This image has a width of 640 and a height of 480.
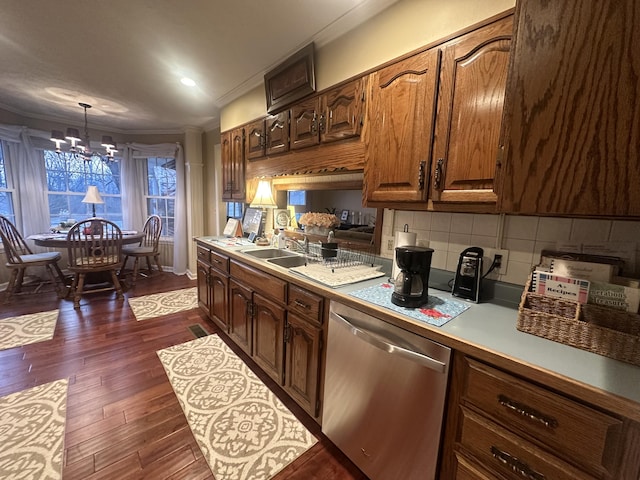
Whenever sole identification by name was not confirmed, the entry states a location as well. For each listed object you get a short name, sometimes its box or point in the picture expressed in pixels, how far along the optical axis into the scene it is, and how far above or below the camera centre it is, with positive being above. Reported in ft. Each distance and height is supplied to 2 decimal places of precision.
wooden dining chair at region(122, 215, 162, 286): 13.33 -2.42
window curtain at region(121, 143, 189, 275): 14.40 +0.55
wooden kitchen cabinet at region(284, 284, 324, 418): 4.71 -2.66
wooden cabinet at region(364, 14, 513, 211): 3.35 +1.30
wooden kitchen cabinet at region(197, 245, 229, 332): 7.70 -2.58
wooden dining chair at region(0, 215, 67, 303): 10.28 -2.52
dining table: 10.44 -1.69
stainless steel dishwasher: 3.14 -2.54
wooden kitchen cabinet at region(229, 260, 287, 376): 5.58 -2.60
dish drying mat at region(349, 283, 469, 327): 3.39 -1.35
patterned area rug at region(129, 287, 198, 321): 10.00 -4.17
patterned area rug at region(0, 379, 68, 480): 4.10 -4.23
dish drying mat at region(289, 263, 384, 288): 4.75 -1.28
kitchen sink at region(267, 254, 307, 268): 6.49 -1.37
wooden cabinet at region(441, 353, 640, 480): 2.12 -1.99
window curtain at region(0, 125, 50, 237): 11.47 +0.85
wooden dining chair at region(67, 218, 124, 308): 10.41 -2.22
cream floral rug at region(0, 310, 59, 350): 7.67 -4.18
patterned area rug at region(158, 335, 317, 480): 4.39 -4.23
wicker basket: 2.52 -1.12
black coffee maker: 3.71 -0.94
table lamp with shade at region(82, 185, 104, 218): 12.60 +0.14
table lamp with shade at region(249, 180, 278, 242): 8.00 +0.26
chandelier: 10.17 +2.30
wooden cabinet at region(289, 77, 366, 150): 4.97 +1.94
